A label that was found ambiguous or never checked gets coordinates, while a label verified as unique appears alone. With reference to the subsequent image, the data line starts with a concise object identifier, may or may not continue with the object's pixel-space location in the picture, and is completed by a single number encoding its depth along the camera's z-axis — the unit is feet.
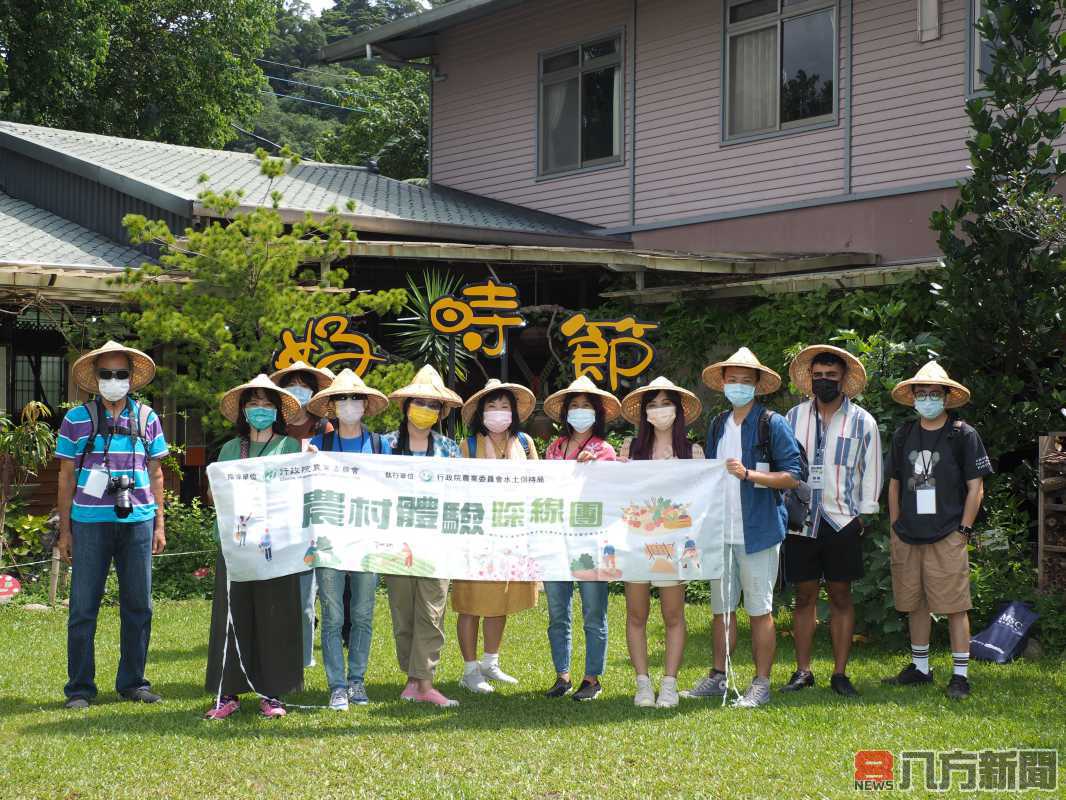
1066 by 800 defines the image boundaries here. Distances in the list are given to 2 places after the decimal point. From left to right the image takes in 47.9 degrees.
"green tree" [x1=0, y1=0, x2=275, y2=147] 88.33
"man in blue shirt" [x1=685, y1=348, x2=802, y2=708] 22.12
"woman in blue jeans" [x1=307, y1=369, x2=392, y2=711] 21.85
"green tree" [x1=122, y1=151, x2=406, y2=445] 32.73
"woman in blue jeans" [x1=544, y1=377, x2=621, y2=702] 22.90
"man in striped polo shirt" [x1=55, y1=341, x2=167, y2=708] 22.67
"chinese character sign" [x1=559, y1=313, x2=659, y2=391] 36.68
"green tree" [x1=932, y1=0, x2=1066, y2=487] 29.81
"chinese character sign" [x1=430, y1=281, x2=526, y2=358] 33.50
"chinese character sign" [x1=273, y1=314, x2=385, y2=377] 32.37
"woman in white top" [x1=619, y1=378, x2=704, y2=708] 22.30
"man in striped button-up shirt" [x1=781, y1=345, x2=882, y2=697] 23.17
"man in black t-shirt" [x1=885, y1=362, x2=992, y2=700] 23.62
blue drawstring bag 26.04
